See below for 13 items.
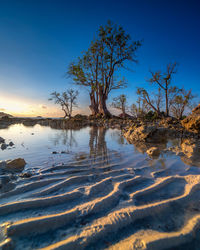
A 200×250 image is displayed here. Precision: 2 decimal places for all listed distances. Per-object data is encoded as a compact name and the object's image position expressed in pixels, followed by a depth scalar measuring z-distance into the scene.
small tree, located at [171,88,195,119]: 21.66
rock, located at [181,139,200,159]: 3.08
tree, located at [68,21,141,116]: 17.25
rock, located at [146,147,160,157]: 3.17
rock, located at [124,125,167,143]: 5.07
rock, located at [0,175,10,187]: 1.71
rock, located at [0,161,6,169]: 2.12
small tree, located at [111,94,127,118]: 32.22
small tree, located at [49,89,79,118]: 32.59
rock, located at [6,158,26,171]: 2.15
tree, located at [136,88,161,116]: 19.99
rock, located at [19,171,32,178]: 1.91
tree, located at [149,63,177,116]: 16.65
